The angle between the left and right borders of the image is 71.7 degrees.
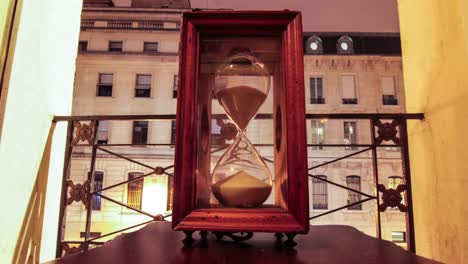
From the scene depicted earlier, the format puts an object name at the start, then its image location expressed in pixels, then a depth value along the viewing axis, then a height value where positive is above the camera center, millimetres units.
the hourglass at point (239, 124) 632 +122
